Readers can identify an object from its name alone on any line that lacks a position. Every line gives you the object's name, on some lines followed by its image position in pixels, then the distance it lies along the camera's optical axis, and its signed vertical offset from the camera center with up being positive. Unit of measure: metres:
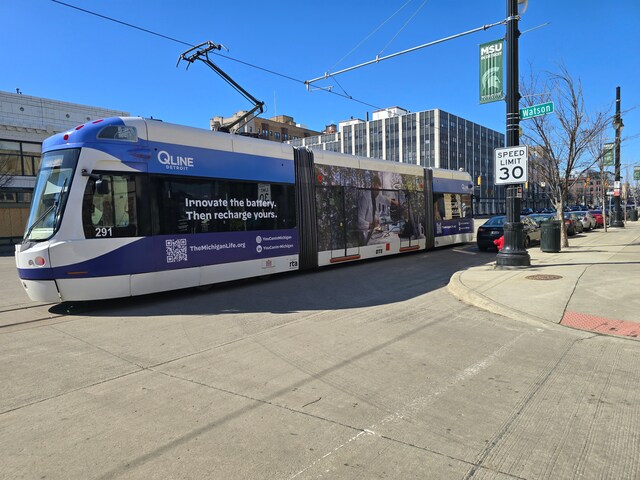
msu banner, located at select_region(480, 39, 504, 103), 11.68 +3.82
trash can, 16.36 -1.01
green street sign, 11.01 +2.60
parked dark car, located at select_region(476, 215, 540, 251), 18.55 -0.93
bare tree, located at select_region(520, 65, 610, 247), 16.51 +2.33
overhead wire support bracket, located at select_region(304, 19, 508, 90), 11.13 +4.52
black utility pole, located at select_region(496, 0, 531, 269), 11.80 +0.40
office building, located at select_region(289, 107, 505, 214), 97.38 +18.06
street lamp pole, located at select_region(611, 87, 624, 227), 23.22 +2.34
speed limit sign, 11.70 +1.28
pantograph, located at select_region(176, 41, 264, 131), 13.47 +4.98
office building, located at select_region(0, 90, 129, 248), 31.75 +6.49
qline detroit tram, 7.86 +0.30
